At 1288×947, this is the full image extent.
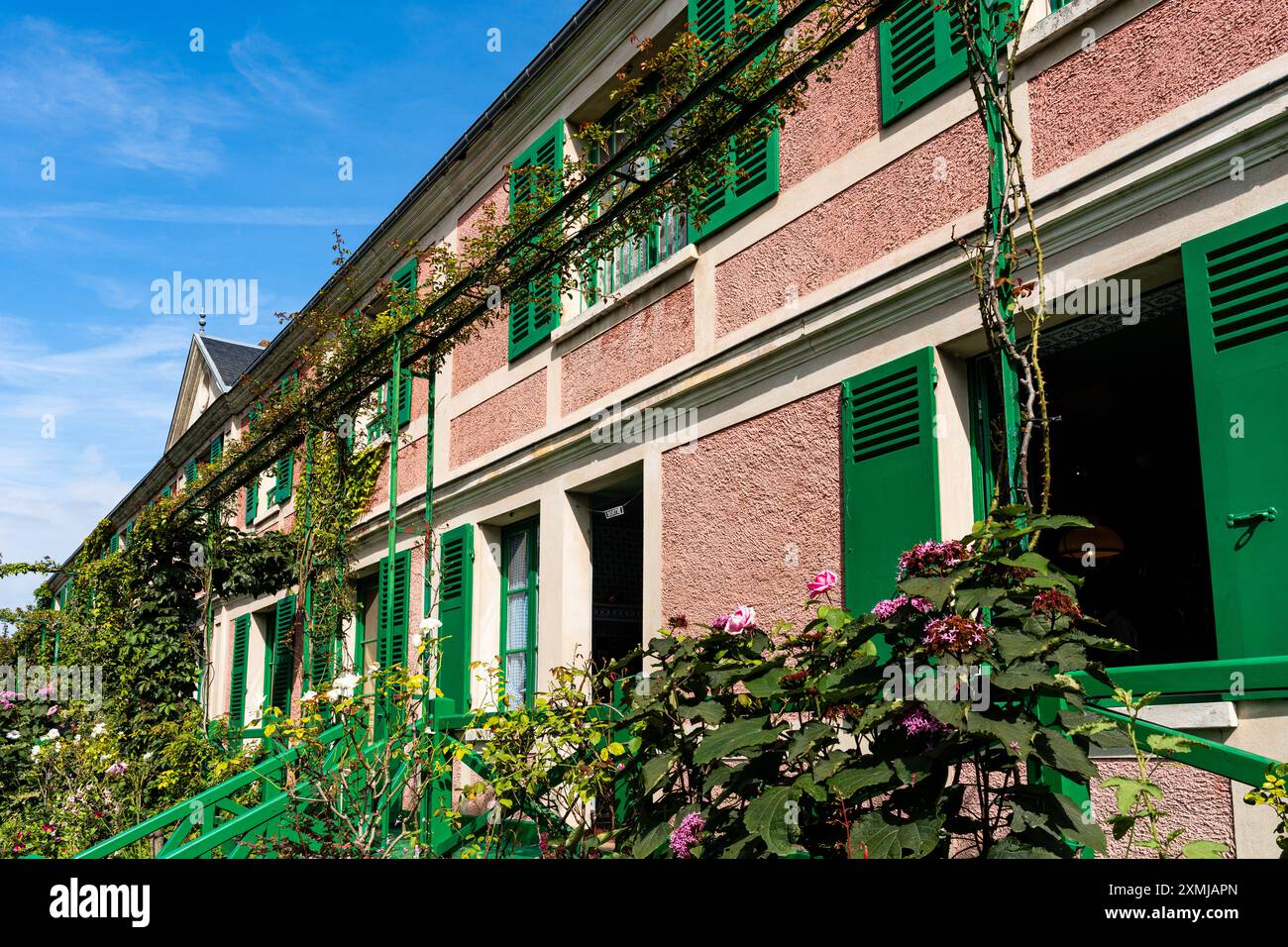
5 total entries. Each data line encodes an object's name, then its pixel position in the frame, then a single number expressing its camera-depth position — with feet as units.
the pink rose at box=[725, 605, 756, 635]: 11.46
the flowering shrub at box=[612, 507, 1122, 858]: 7.97
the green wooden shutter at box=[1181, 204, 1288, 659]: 11.55
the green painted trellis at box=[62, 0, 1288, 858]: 10.84
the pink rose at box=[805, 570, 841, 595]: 11.00
